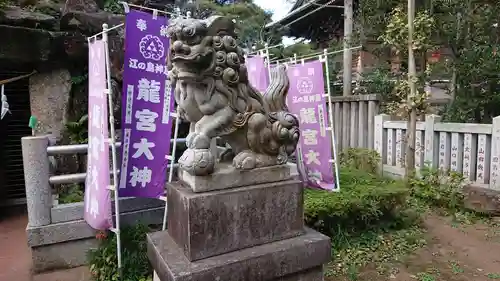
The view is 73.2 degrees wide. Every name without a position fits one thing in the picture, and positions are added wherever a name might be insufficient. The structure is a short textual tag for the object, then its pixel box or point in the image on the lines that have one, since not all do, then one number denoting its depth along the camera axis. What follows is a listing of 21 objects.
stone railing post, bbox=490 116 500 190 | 5.38
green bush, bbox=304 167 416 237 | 4.26
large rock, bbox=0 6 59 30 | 5.86
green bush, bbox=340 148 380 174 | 6.98
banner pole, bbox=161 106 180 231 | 3.96
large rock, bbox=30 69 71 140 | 6.34
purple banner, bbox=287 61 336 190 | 5.21
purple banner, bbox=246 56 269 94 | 5.82
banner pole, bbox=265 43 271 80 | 5.65
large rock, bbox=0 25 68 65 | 5.71
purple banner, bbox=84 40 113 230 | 3.49
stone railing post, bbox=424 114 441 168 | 6.39
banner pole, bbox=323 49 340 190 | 5.00
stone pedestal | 2.29
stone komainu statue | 2.27
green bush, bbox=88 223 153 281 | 3.69
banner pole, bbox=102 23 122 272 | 3.42
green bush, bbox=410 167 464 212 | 5.75
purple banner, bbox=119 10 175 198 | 3.65
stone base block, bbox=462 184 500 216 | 5.42
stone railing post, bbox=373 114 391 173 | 7.23
